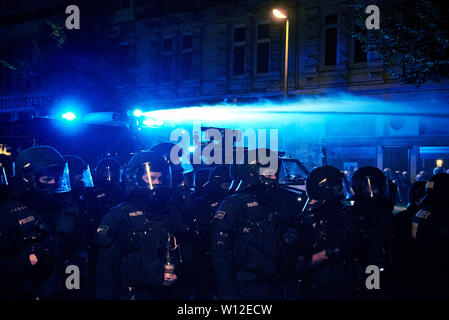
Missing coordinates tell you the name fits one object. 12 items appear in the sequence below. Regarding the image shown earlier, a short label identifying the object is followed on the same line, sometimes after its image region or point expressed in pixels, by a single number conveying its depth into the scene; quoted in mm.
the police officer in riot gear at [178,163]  5967
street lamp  13370
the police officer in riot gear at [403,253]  4667
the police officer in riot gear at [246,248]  3428
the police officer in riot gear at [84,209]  4160
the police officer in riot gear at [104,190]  5656
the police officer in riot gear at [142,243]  3164
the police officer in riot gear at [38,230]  3342
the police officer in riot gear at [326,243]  3912
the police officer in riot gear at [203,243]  4621
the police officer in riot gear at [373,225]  4098
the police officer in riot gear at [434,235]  3600
